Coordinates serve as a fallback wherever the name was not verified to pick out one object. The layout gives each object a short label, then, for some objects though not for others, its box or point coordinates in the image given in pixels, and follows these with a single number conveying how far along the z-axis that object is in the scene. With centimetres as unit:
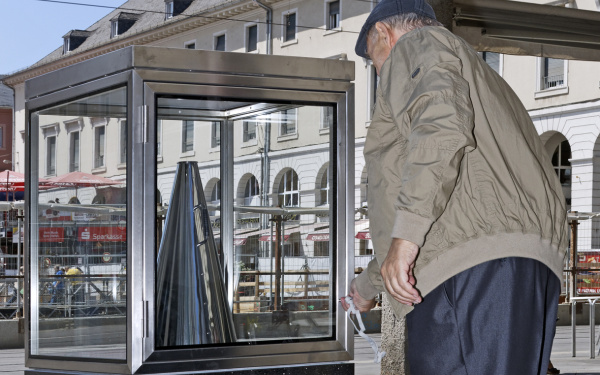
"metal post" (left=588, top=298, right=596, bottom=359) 1067
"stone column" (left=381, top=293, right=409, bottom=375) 582
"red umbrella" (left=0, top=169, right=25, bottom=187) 993
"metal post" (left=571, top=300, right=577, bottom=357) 1064
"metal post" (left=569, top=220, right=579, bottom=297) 1652
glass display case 382
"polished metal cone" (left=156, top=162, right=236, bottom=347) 396
